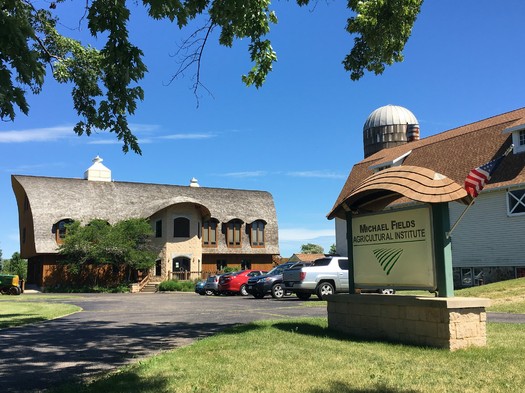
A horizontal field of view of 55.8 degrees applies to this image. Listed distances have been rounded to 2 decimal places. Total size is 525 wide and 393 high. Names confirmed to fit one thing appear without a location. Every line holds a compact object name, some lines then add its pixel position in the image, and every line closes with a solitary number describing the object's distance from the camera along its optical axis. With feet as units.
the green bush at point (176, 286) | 131.44
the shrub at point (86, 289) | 135.33
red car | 95.35
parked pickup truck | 69.00
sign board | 29.09
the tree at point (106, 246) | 134.31
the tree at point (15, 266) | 198.29
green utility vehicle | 112.98
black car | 80.07
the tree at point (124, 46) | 16.31
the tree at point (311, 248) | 367.80
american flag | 28.45
